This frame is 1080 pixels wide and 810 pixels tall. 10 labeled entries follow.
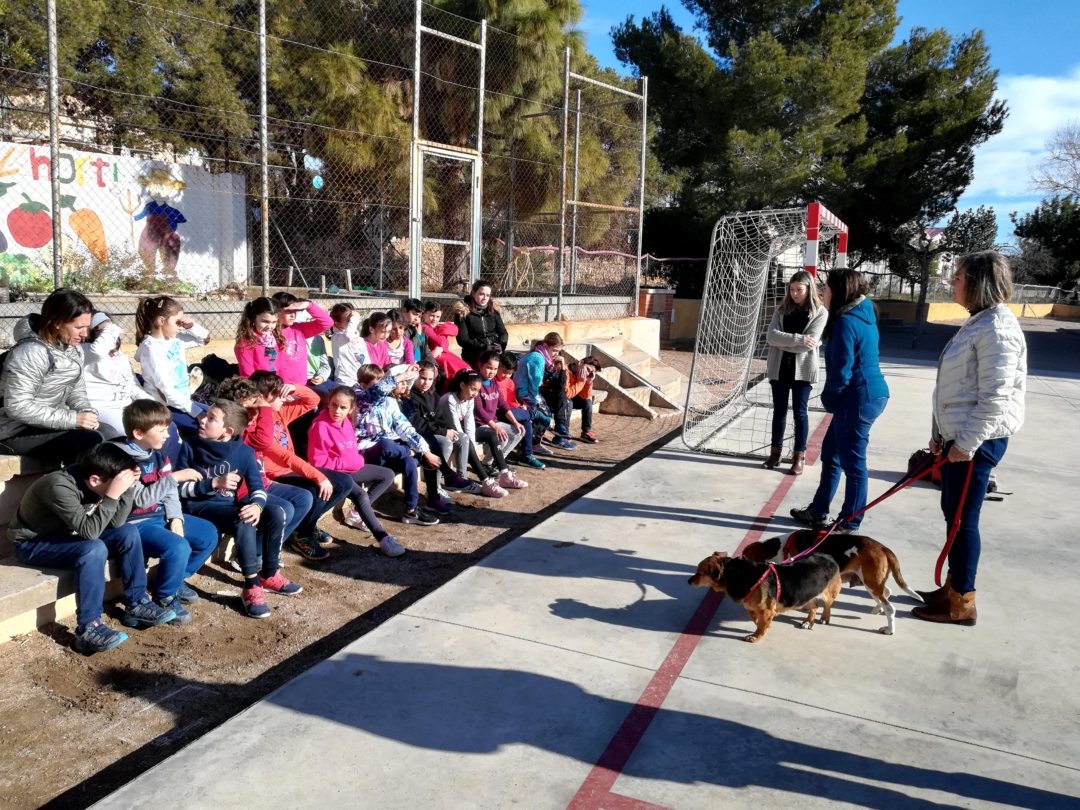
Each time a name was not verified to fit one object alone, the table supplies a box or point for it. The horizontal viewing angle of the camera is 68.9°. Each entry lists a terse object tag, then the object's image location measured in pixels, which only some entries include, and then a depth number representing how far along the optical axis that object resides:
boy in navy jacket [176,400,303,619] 4.49
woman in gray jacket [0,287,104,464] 4.41
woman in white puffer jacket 3.74
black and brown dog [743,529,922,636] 3.96
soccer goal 8.01
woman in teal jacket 5.03
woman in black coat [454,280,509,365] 8.71
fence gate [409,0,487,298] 13.10
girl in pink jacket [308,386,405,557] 5.44
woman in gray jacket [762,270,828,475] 6.63
